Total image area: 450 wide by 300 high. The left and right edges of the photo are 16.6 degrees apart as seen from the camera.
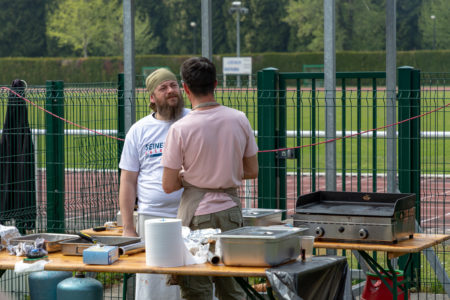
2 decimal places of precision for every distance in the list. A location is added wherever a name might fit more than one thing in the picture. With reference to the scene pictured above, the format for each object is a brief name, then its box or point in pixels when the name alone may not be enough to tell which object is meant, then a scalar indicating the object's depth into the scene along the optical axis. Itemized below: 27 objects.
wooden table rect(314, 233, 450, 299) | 8.84
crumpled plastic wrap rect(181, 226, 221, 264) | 8.06
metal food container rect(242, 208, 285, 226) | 9.97
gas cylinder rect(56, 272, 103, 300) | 9.23
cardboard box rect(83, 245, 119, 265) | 7.98
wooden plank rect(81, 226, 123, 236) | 10.77
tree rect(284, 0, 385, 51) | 122.18
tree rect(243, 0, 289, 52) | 131.34
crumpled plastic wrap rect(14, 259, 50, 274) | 8.10
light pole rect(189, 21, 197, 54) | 129.95
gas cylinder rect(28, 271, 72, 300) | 10.40
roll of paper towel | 7.79
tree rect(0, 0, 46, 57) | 134.40
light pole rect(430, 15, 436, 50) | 115.83
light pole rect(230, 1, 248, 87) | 105.03
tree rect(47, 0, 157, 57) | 132.32
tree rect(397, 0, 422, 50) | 123.10
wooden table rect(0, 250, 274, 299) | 7.66
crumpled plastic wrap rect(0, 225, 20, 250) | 8.98
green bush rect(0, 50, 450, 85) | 110.76
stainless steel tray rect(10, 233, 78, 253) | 8.76
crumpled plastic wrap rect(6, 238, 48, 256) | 8.45
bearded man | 9.63
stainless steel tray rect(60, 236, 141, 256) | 8.58
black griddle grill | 8.99
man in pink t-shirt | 8.44
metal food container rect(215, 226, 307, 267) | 7.66
